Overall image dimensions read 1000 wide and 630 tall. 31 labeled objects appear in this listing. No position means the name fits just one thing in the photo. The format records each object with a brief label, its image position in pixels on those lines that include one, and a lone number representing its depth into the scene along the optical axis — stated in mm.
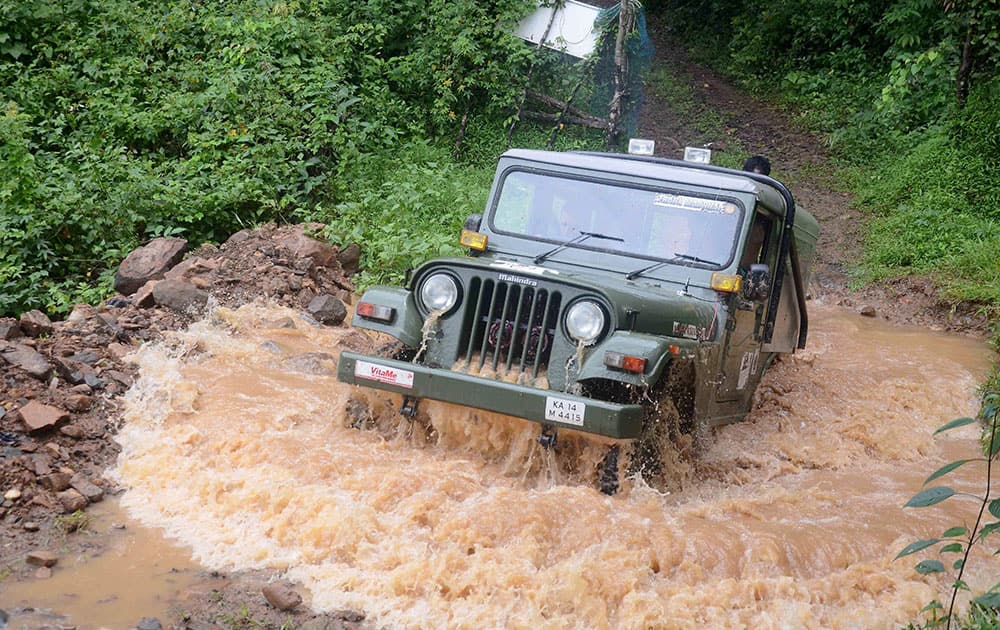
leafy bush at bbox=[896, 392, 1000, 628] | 3463
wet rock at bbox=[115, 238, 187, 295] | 8711
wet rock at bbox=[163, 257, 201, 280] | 8648
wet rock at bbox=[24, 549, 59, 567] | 4676
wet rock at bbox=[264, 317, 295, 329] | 8325
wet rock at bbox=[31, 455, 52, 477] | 5371
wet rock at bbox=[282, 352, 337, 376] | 7547
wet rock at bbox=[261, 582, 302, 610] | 4352
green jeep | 5266
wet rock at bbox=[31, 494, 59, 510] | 5179
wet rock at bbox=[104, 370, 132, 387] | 6645
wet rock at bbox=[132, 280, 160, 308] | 8094
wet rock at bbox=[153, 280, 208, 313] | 8117
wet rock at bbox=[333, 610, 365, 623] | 4352
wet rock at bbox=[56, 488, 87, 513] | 5215
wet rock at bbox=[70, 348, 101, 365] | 6818
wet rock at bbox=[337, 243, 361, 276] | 9859
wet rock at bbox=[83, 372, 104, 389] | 6461
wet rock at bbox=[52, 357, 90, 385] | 6359
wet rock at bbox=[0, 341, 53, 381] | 6094
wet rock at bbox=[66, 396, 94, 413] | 6113
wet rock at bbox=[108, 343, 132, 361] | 6973
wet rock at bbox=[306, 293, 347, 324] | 8773
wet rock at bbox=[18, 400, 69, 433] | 5625
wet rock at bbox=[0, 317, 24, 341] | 6664
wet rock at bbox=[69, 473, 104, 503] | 5344
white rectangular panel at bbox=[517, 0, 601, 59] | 14422
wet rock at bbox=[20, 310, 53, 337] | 6990
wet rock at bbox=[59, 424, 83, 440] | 5844
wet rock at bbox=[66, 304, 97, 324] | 7531
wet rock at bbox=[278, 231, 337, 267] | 9359
